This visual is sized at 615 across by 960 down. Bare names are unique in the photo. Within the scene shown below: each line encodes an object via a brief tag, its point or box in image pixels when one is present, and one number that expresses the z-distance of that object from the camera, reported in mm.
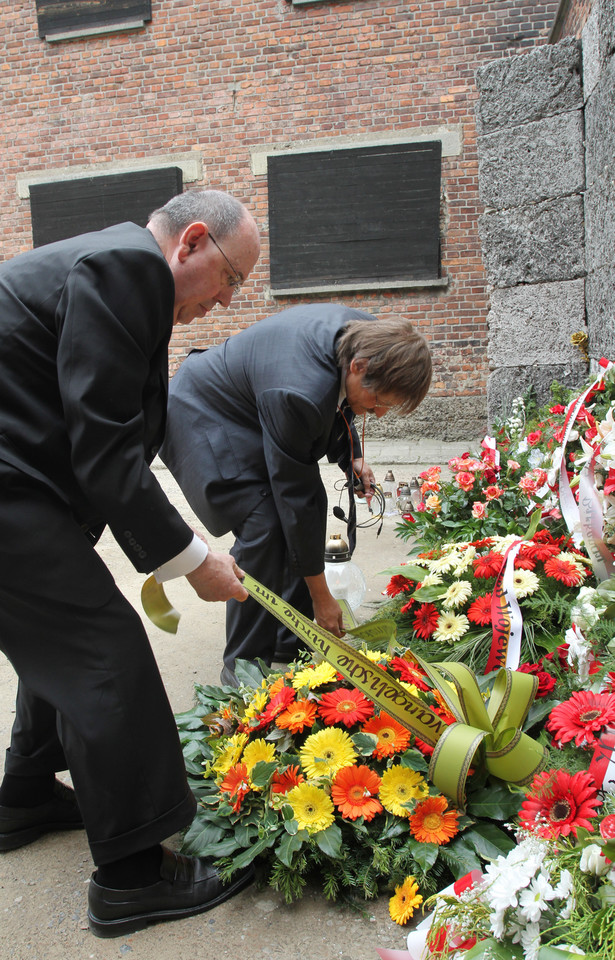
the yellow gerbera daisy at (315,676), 2059
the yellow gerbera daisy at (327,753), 1805
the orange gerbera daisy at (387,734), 1828
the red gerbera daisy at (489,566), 2527
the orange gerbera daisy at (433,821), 1678
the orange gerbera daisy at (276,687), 2148
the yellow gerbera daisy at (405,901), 1598
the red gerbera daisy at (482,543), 2807
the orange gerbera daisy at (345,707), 1923
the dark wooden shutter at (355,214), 8039
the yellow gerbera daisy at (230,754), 1965
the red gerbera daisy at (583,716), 1349
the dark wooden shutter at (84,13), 8672
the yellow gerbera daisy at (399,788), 1742
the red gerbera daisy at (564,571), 2332
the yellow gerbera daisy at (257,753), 1897
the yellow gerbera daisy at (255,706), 2062
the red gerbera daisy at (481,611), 2439
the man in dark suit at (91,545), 1525
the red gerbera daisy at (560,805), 1238
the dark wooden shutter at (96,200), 8781
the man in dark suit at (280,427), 2566
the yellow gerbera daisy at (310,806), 1723
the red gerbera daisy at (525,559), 2449
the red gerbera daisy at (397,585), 2891
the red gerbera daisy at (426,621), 2619
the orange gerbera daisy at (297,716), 1923
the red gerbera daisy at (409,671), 2066
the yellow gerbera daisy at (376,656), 2219
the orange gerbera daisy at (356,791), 1729
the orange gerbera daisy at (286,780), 1829
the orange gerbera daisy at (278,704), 2002
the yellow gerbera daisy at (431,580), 2676
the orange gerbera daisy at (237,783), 1834
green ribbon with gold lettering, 1672
